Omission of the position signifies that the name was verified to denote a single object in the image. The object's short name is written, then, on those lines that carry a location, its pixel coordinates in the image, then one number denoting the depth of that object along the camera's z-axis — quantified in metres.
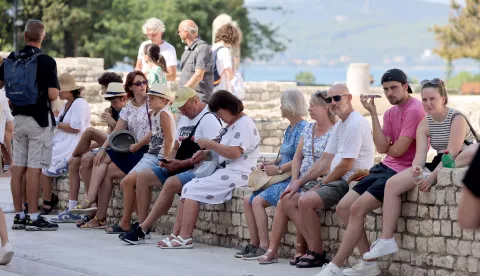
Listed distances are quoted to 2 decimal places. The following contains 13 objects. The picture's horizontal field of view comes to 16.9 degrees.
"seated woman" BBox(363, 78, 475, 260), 11.52
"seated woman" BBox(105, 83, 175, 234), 15.37
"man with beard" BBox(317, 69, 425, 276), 11.70
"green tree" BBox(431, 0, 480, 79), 96.90
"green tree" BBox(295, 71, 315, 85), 132.17
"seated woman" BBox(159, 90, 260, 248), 14.11
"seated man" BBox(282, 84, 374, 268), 12.44
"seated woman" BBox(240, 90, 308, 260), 13.32
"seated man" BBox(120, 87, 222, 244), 14.62
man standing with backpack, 15.52
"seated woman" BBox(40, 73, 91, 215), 17.66
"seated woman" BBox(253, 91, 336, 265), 12.86
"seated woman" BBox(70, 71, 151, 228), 16.18
